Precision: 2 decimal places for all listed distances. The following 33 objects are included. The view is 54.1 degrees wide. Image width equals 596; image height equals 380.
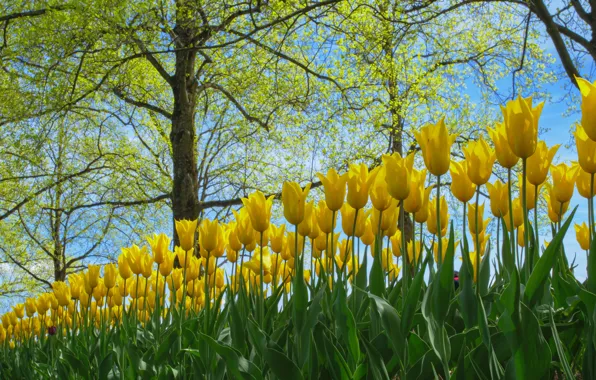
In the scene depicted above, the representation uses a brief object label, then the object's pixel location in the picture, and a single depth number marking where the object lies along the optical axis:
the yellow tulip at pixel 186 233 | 2.64
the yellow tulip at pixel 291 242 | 2.49
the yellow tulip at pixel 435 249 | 2.44
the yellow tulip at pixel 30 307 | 5.32
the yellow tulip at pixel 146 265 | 2.99
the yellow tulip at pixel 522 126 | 1.34
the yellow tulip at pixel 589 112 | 1.29
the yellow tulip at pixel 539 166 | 1.60
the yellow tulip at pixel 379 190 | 1.79
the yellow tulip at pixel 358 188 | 1.78
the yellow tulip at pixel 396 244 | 2.50
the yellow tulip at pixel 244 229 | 2.25
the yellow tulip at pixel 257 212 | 1.96
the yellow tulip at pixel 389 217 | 2.04
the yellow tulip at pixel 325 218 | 2.09
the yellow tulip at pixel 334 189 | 1.82
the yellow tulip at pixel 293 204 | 1.84
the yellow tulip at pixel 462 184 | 1.69
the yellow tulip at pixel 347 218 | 2.12
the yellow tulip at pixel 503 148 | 1.45
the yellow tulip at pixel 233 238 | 2.47
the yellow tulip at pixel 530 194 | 1.92
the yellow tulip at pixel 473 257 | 2.22
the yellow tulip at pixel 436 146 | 1.54
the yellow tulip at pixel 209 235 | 2.42
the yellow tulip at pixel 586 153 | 1.46
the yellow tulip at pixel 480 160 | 1.60
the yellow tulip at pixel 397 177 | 1.61
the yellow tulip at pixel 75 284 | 4.00
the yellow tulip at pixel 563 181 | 1.88
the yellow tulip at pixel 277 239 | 2.51
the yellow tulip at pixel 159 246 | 2.86
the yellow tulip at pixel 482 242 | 2.31
